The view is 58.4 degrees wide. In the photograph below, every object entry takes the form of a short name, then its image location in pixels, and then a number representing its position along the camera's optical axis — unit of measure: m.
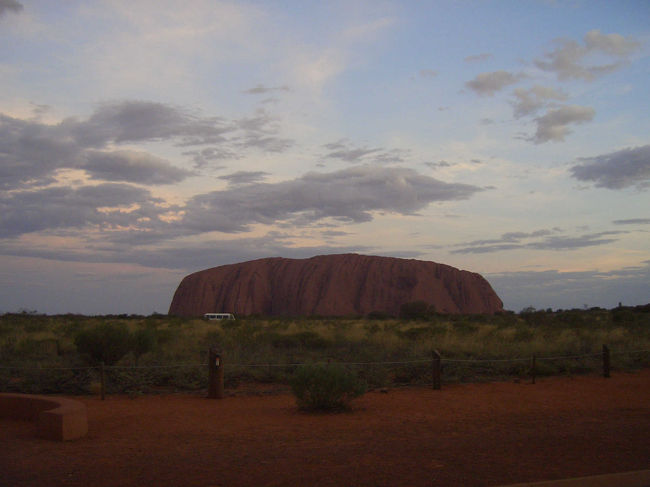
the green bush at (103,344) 14.82
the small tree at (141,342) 15.94
